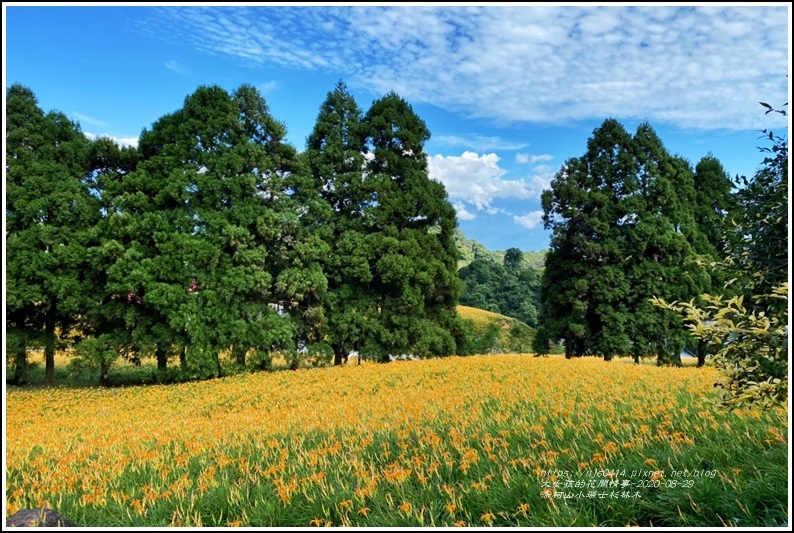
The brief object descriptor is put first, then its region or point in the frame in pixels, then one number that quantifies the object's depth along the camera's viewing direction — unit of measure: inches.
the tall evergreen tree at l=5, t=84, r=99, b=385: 639.1
